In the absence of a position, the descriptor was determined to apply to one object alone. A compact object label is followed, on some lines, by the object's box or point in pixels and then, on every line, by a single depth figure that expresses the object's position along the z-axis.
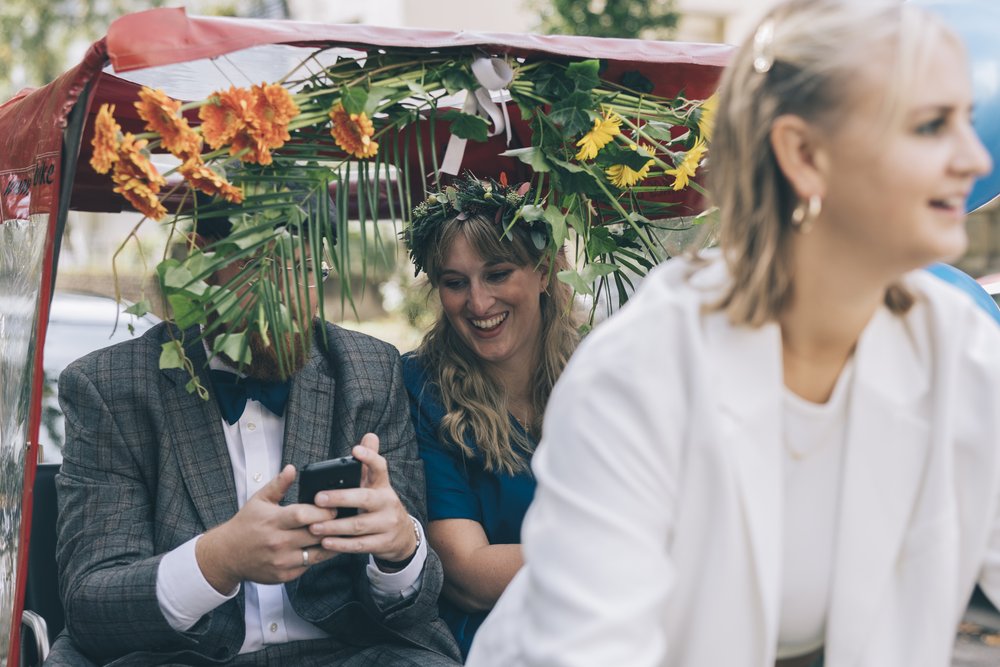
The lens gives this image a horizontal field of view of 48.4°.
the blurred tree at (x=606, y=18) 11.28
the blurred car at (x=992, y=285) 4.26
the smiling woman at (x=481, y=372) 2.91
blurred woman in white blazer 1.34
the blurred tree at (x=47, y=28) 15.93
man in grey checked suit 2.41
